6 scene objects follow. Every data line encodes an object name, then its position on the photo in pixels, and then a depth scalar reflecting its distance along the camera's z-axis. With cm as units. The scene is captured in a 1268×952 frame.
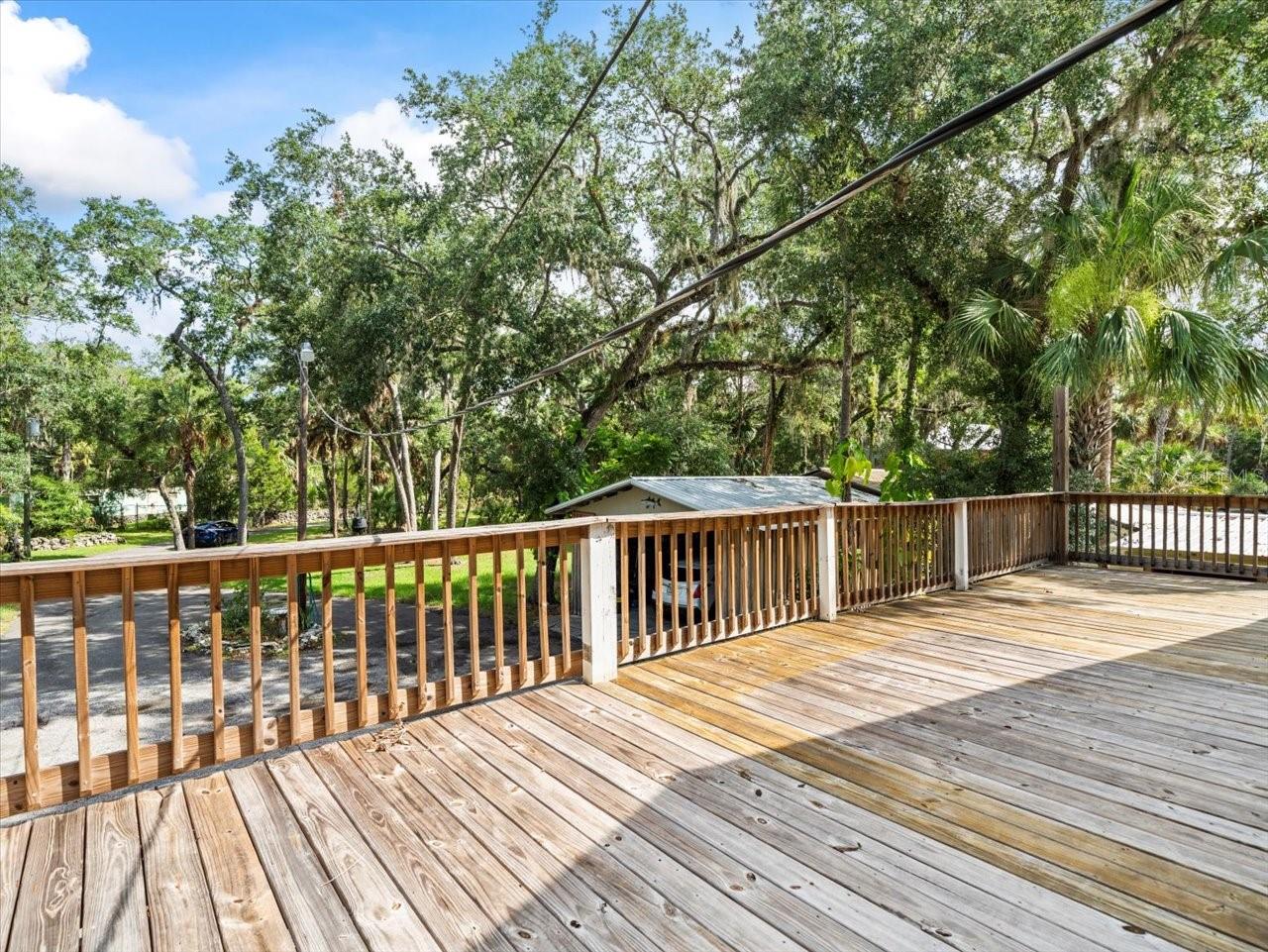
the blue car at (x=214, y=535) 2830
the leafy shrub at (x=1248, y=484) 1964
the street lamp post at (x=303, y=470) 1025
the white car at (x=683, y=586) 750
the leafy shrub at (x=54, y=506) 2211
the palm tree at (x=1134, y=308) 662
